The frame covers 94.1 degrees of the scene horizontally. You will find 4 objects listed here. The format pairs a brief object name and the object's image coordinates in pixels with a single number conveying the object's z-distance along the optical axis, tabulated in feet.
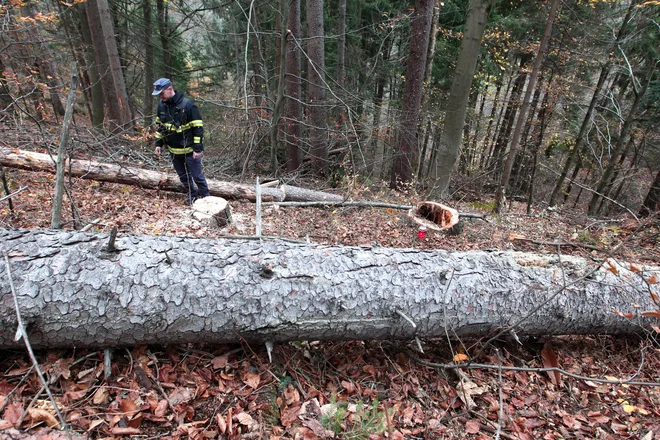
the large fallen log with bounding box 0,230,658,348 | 6.46
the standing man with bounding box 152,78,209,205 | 15.25
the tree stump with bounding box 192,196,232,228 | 14.75
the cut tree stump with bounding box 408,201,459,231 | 16.21
